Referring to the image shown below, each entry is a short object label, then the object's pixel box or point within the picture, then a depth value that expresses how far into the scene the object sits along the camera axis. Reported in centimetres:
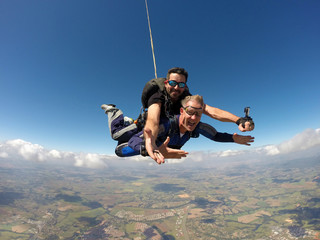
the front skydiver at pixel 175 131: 270
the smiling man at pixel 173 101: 252
